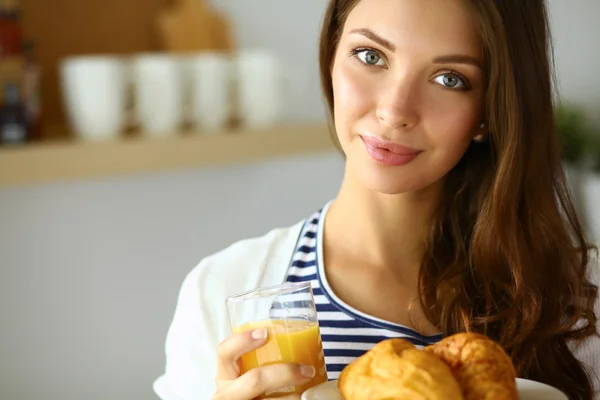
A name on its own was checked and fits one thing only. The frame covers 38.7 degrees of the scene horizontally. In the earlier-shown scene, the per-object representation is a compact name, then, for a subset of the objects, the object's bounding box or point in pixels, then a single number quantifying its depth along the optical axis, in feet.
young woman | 3.63
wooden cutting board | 6.82
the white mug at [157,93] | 6.06
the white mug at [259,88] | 6.42
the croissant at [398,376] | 2.22
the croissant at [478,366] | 2.29
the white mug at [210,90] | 6.27
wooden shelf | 5.72
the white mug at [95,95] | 5.87
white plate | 2.44
